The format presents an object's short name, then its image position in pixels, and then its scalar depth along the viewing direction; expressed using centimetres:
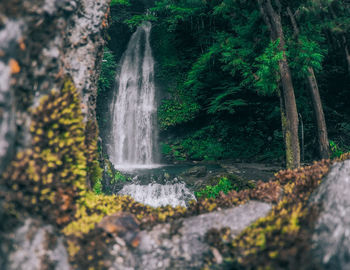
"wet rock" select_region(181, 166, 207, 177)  1041
